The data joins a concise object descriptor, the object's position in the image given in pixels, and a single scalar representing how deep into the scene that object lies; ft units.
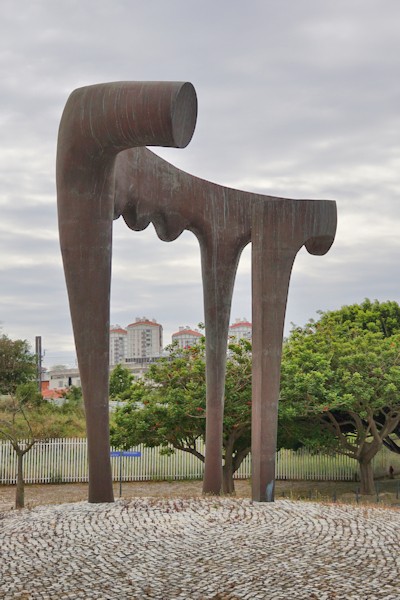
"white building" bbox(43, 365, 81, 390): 291.46
